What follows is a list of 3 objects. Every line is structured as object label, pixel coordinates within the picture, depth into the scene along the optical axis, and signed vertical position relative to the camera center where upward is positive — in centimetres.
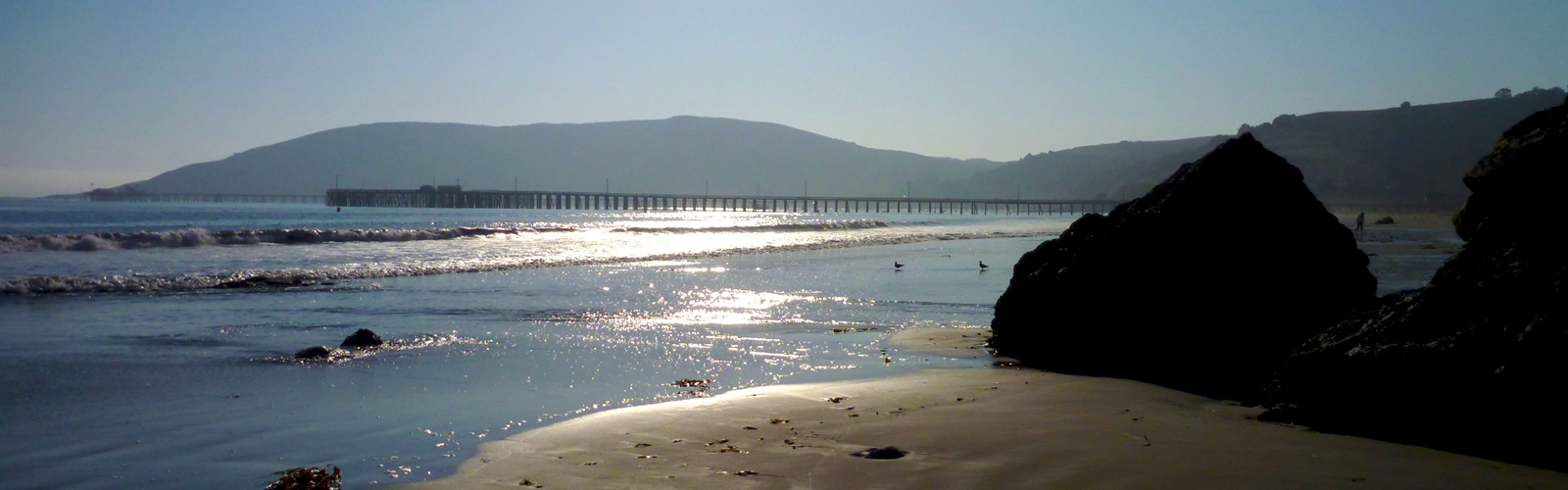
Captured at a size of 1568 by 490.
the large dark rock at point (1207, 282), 684 -52
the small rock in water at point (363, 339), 834 -116
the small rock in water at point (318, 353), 781 -120
